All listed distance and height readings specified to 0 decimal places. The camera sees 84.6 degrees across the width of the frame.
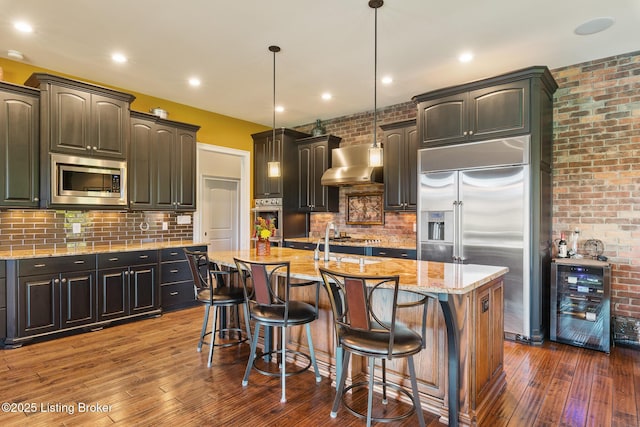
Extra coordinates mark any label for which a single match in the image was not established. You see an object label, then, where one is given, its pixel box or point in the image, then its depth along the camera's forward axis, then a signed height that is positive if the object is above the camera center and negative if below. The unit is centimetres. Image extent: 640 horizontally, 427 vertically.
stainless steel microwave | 387 +39
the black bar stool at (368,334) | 193 -72
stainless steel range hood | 518 +69
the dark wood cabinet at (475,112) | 364 +115
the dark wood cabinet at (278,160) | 604 +91
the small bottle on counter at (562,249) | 373 -37
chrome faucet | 297 -31
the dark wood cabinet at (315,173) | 591 +71
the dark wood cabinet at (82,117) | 379 +112
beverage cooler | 338 -88
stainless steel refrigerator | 361 +4
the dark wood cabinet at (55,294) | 349 -83
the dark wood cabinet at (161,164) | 463 +70
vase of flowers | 347 -23
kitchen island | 210 -82
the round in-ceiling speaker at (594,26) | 304 +168
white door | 595 +2
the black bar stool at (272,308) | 244 -71
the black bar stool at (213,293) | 303 -71
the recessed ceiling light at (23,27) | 318 +173
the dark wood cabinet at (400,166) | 489 +69
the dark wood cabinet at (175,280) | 461 -88
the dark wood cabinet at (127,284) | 400 -83
